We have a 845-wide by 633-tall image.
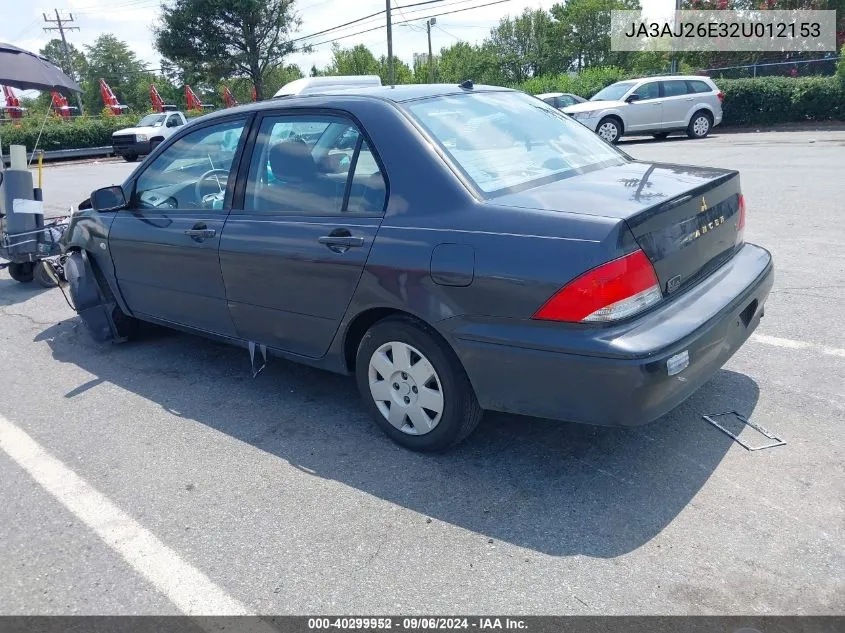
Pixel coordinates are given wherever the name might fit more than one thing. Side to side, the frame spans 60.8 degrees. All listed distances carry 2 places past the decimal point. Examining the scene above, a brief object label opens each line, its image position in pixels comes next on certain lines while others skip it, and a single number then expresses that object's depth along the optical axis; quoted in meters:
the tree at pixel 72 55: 84.62
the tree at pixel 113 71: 81.00
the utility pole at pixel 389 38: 37.69
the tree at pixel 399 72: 54.66
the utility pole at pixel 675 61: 27.60
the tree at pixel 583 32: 64.62
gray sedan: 2.82
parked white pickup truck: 26.84
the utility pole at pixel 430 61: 54.71
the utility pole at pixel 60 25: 62.62
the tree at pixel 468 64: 54.95
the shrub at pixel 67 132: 31.06
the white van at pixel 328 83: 11.29
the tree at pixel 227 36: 39.00
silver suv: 19.44
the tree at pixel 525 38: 65.56
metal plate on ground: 3.34
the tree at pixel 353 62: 58.75
